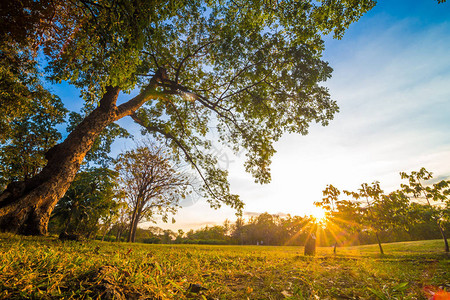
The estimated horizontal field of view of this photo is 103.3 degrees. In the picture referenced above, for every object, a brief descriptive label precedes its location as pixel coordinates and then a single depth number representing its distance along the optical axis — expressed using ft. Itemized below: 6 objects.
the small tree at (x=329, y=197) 22.40
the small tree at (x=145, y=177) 69.67
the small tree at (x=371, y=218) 22.04
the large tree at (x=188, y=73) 15.52
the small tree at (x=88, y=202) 81.66
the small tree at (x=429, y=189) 32.50
